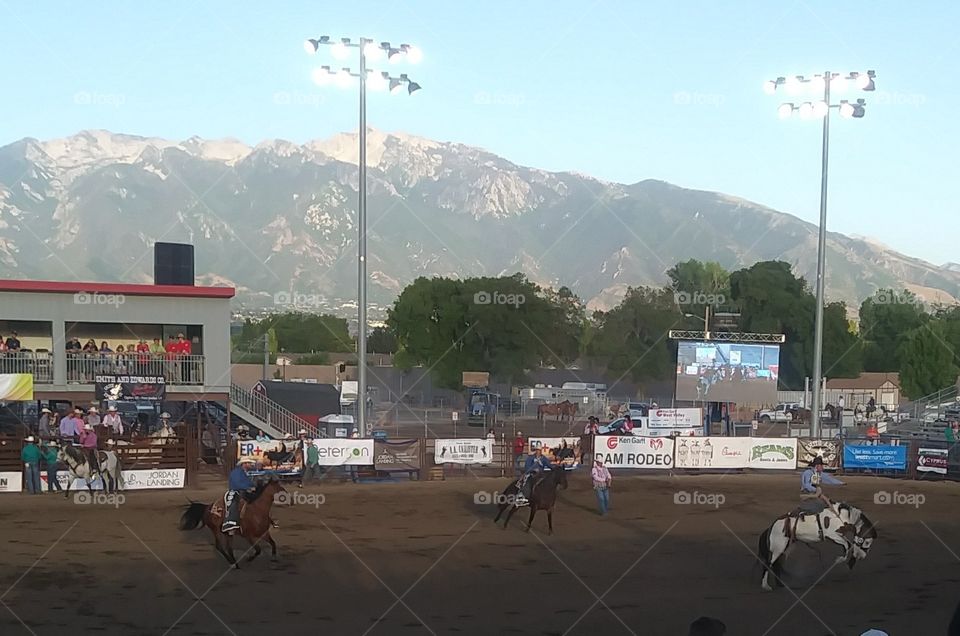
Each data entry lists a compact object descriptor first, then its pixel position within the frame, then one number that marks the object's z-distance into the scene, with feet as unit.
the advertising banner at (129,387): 90.74
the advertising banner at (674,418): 119.24
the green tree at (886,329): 297.12
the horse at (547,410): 176.55
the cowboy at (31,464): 74.33
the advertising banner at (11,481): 76.07
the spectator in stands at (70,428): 79.05
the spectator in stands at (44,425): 85.81
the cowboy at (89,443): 74.54
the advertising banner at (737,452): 91.76
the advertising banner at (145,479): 76.43
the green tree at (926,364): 232.12
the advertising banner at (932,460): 93.40
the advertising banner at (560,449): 87.47
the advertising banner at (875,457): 94.94
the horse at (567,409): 175.94
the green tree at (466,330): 238.68
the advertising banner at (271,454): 81.61
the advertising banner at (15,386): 87.56
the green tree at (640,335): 271.28
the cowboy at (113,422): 85.71
